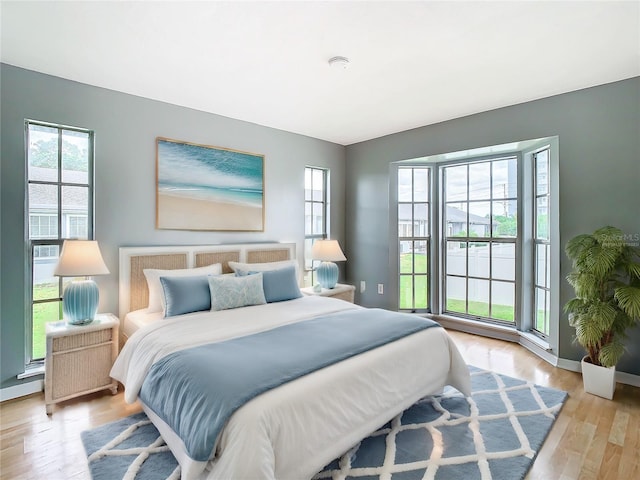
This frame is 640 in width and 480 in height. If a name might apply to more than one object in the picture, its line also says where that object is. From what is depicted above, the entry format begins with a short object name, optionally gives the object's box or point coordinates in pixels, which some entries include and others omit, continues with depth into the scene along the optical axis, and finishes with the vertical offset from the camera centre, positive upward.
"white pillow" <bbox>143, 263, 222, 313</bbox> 3.04 -0.41
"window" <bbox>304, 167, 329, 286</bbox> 4.68 +0.41
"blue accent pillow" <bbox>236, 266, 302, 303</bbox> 3.31 -0.45
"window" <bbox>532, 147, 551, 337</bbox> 3.58 -0.04
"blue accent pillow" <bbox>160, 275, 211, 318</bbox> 2.79 -0.47
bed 1.51 -0.75
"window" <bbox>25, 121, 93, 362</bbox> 2.76 +0.28
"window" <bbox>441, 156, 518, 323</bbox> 4.07 +0.02
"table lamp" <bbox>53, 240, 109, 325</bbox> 2.56 -0.26
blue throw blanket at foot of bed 1.54 -0.67
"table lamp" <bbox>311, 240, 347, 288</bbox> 4.20 -0.24
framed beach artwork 3.41 +0.55
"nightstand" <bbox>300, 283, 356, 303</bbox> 4.08 -0.64
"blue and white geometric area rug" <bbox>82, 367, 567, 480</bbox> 1.84 -1.23
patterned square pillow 2.96 -0.47
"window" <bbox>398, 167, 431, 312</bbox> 4.70 +0.09
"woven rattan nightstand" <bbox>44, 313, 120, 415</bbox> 2.46 -0.90
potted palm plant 2.60 -0.47
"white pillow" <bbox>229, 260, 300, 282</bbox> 3.50 -0.29
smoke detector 2.49 +1.30
